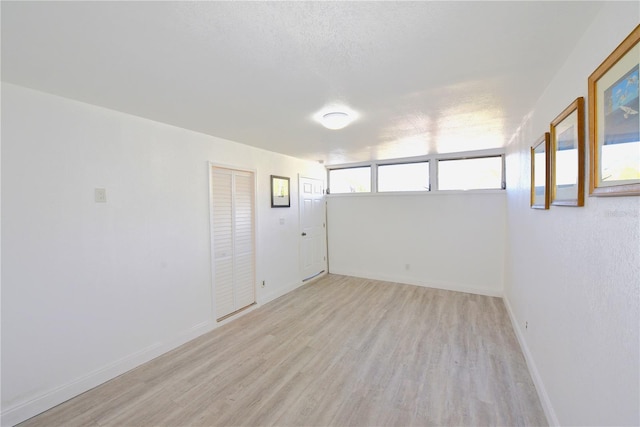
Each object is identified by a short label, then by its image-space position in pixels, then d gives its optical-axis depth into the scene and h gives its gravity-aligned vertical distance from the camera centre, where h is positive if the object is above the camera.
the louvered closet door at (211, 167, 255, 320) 3.23 -0.39
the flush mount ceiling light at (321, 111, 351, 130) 2.30 +0.80
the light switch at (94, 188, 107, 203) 2.15 +0.14
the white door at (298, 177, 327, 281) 4.78 -0.39
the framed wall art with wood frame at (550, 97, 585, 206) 1.28 +0.27
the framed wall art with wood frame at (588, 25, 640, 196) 0.86 +0.30
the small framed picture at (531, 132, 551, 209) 1.80 +0.24
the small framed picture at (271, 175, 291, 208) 4.06 +0.27
